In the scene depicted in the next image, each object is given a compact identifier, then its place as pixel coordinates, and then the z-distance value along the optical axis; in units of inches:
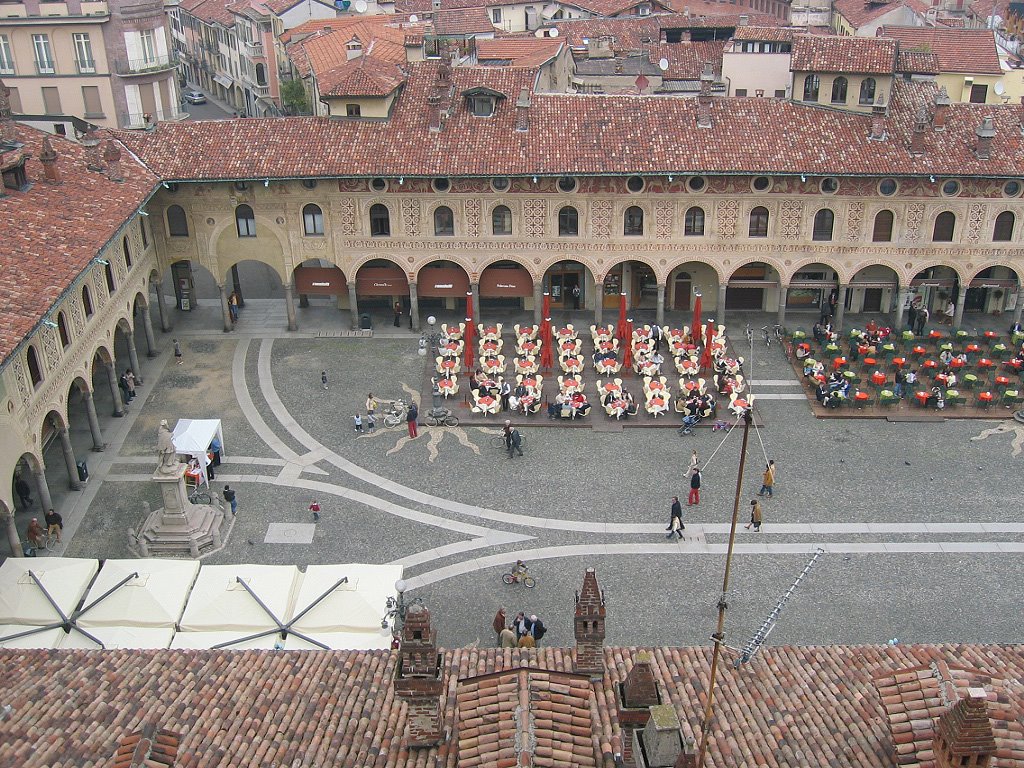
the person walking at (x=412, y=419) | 1520.7
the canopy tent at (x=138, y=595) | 1036.5
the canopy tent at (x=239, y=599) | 1029.2
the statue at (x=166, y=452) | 1240.8
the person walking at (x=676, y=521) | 1282.0
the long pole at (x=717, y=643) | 544.2
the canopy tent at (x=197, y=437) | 1392.7
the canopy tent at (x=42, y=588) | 1033.5
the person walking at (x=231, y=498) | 1350.9
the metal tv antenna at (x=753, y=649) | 856.6
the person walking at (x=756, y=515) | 1295.3
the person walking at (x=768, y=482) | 1366.9
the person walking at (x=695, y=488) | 1344.7
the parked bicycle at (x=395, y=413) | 1561.3
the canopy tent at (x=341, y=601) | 1029.2
